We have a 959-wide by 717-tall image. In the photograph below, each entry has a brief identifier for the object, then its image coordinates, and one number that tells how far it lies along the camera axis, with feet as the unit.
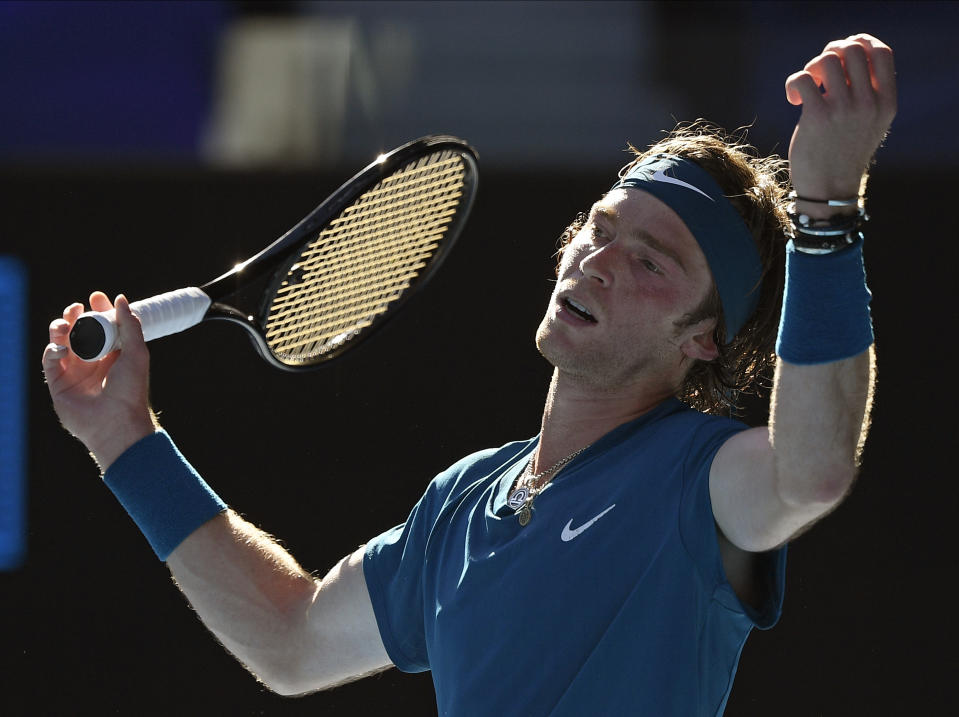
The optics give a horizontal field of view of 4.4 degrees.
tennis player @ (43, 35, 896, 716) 38.03
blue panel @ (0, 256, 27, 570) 42.49
